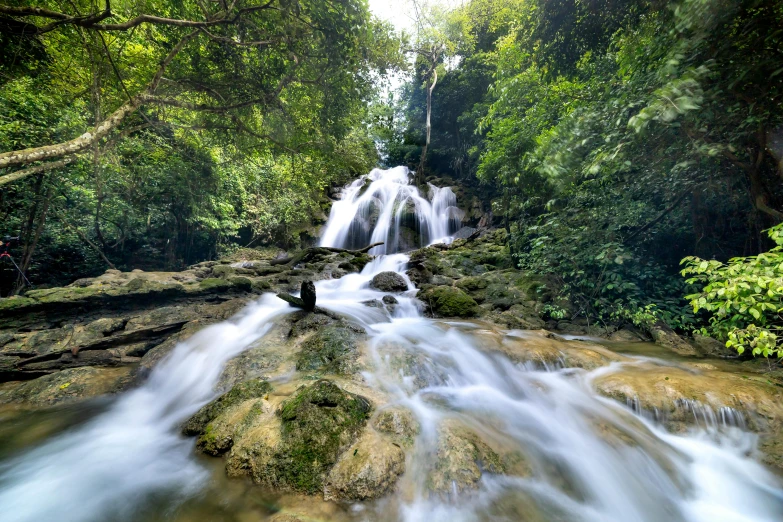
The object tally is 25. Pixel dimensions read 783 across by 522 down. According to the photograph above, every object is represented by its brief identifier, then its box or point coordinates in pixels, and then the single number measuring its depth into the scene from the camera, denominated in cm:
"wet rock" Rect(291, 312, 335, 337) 533
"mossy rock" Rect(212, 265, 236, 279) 993
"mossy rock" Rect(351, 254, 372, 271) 1206
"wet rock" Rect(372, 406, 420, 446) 279
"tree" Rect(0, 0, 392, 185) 456
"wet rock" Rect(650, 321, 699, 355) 500
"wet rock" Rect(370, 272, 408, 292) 910
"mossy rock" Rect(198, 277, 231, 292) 729
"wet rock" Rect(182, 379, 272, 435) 325
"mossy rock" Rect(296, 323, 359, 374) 413
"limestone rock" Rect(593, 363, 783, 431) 305
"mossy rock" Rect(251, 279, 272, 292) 845
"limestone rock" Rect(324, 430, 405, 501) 224
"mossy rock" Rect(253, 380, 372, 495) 236
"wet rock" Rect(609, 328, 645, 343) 569
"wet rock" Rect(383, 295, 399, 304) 773
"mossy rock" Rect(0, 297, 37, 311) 515
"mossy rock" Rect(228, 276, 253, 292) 789
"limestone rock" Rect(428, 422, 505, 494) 239
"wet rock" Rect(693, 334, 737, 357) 473
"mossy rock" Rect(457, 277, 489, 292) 856
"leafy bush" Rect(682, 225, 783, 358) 253
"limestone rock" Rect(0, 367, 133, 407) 394
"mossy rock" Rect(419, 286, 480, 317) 732
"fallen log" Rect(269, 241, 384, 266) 1240
